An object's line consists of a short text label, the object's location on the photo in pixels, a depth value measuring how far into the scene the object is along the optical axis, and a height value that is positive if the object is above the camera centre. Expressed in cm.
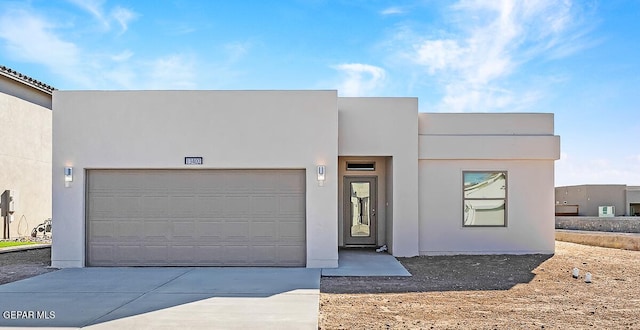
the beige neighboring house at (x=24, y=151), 1661 +104
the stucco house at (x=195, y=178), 1020 +4
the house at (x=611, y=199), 2884 -114
